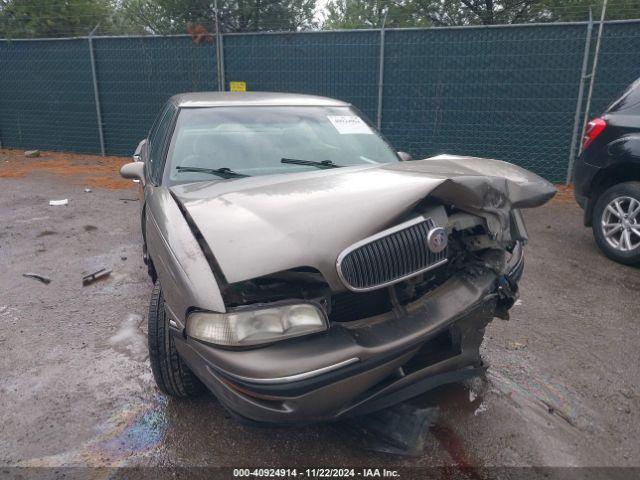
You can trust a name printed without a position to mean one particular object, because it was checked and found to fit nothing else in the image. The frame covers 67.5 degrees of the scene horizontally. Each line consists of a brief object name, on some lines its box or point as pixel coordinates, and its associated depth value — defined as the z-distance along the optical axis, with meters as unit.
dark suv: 4.55
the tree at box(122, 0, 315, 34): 14.44
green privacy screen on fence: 7.96
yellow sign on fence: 9.68
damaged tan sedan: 1.83
